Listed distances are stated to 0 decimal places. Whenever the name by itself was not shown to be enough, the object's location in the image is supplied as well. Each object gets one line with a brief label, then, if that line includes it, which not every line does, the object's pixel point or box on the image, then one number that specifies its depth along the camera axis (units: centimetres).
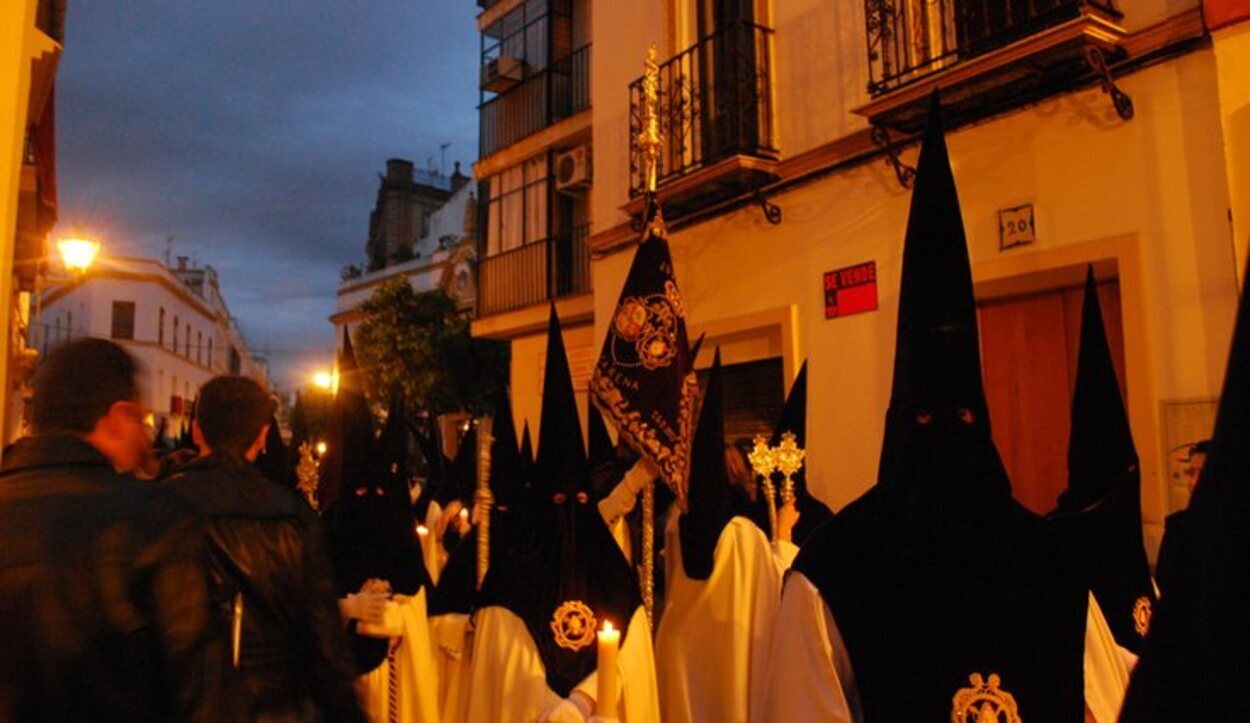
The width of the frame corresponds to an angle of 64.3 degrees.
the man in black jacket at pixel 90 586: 204
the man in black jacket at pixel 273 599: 271
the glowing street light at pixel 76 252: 1294
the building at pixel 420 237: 3106
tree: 1981
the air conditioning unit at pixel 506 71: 1680
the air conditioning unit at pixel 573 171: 1540
